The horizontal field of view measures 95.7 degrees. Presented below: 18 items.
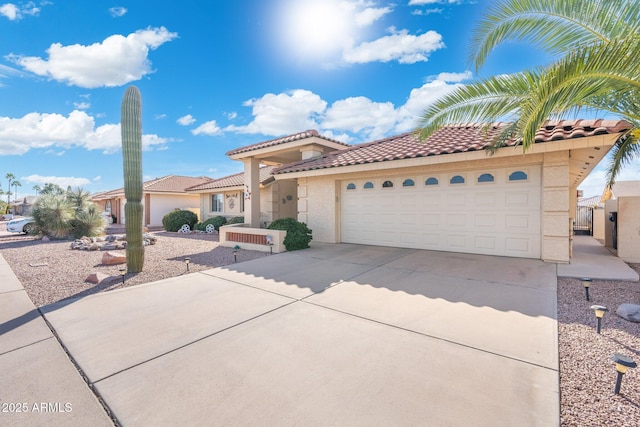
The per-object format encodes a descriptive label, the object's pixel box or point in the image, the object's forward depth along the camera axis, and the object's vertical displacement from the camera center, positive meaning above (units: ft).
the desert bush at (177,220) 67.26 -2.67
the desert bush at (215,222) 63.10 -3.08
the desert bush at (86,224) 51.80 -2.54
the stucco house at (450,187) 24.98 +1.97
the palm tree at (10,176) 300.40 +35.96
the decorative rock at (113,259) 28.73 -4.93
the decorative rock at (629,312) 13.74 -5.30
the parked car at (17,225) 61.71 -3.10
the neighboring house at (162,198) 82.43 +3.15
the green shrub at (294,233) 35.09 -3.23
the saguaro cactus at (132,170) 24.18 +3.27
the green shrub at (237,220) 58.34 -2.51
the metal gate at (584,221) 55.06 -3.73
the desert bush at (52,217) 49.80 -1.20
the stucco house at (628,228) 27.89 -2.50
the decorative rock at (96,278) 21.75 -5.20
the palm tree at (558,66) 13.74 +7.60
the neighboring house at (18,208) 187.12 +1.75
